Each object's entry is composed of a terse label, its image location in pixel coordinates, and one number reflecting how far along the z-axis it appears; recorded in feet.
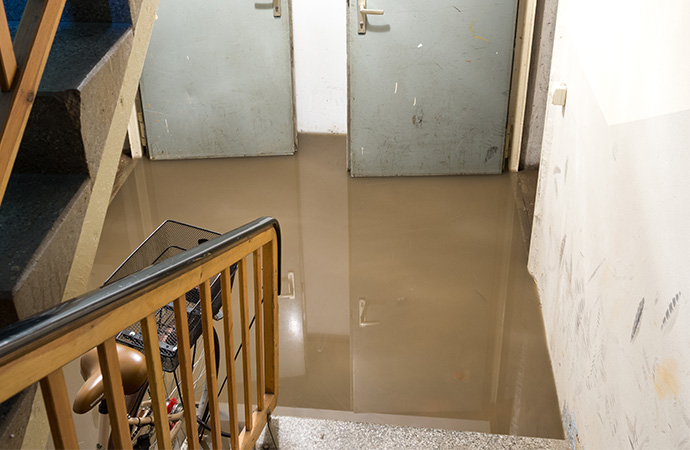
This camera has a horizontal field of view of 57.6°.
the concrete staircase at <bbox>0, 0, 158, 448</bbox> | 3.59
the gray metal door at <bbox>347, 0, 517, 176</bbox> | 12.76
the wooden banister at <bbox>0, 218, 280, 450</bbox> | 2.56
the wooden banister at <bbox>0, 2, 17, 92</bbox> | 3.33
